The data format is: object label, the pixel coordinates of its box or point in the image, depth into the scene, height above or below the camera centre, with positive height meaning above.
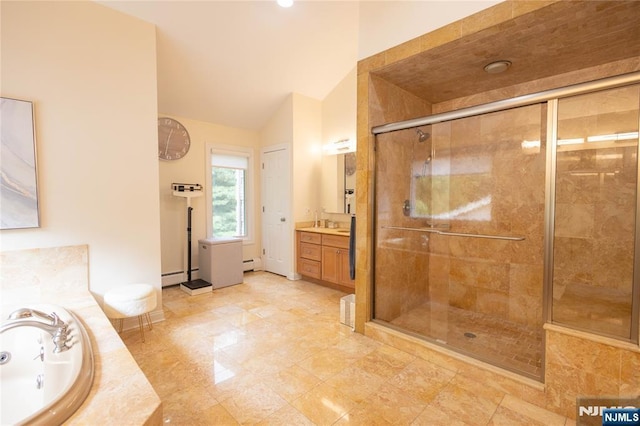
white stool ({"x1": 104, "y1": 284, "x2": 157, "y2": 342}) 2.53 -0.87
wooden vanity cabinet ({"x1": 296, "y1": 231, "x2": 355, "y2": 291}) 3.97 -0.82
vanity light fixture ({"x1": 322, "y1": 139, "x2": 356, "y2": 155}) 4.36 +0.86
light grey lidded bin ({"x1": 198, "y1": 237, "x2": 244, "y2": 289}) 4.13 -0.85
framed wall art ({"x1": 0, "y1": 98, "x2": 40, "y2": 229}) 2.21 +0.29
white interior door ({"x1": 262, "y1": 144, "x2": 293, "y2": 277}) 4.66 -0.15
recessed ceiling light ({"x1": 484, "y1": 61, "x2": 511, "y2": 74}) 2.38 +1.11
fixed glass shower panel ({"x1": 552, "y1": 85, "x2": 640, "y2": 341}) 1.79 -0.08
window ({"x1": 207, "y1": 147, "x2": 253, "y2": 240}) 4.76 +0.18
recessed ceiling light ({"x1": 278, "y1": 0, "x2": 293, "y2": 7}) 2.89 +2.00
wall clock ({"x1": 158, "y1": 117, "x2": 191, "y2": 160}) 4.10 +0.93
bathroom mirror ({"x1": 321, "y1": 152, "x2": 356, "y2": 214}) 4.37 +0.30
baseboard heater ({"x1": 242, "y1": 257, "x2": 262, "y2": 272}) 5.02 -1.09
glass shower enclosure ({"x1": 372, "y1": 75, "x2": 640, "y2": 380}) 1.87 -0.22
